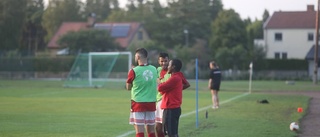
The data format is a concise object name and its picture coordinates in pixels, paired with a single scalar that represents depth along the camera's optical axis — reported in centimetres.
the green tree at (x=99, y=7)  13312
